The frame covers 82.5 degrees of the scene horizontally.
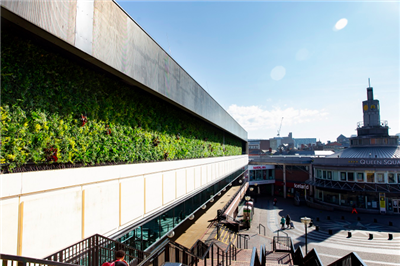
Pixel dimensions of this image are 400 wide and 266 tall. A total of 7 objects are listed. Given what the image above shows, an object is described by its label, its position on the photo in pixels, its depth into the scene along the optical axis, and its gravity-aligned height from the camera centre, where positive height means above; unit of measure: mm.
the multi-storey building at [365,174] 33875 -4199
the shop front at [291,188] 46953 -9128
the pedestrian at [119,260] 4728 -2375
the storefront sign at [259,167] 54594 -4527
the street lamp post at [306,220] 16622 -5249
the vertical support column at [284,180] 52222 -7426
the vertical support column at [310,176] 43562 -5734
